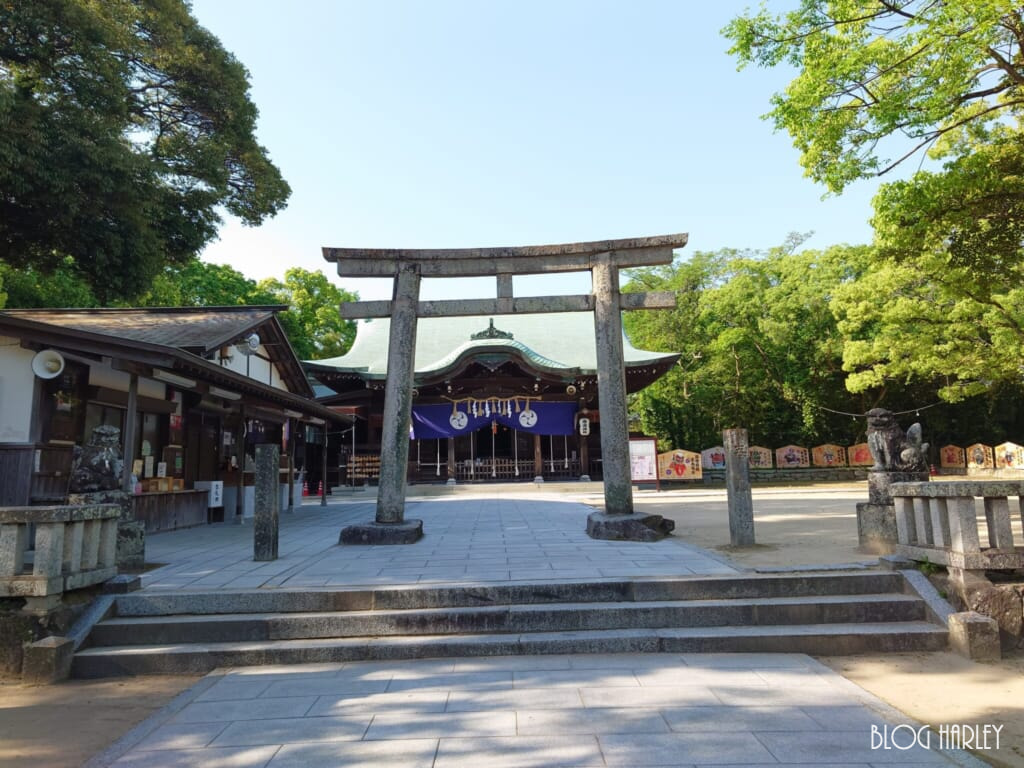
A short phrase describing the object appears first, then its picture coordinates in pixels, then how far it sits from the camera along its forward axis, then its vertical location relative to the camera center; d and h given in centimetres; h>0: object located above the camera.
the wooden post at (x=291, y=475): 1425 -32
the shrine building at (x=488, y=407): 2033 +186
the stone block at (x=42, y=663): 425 -141
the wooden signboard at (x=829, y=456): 2481 -9
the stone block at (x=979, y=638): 426 -134
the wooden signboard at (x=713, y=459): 2416 -15
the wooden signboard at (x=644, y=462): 1841 -17
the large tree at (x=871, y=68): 708 +488
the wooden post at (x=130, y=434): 822 +42
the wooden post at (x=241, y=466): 1218 -8
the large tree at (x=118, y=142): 944 +623
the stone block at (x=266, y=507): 657 -49
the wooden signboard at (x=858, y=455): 2449 -9
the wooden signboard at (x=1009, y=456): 2339 -20
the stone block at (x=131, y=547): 609 -85
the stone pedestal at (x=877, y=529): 620 -81
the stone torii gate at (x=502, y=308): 791 +214
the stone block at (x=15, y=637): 430 -124
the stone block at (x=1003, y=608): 446 -119
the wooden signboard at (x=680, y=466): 2119 -36
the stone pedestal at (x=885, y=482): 636 -31
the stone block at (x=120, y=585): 503 -102
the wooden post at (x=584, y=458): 2150 -2
